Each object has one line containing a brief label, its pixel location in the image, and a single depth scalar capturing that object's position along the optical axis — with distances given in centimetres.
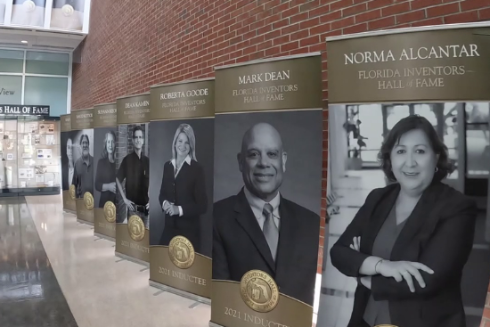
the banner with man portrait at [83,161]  682
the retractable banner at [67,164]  752
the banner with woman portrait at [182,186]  355
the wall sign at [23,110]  1151
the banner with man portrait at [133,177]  467
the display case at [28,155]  1136
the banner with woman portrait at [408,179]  190
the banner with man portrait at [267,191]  252
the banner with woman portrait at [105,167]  574
